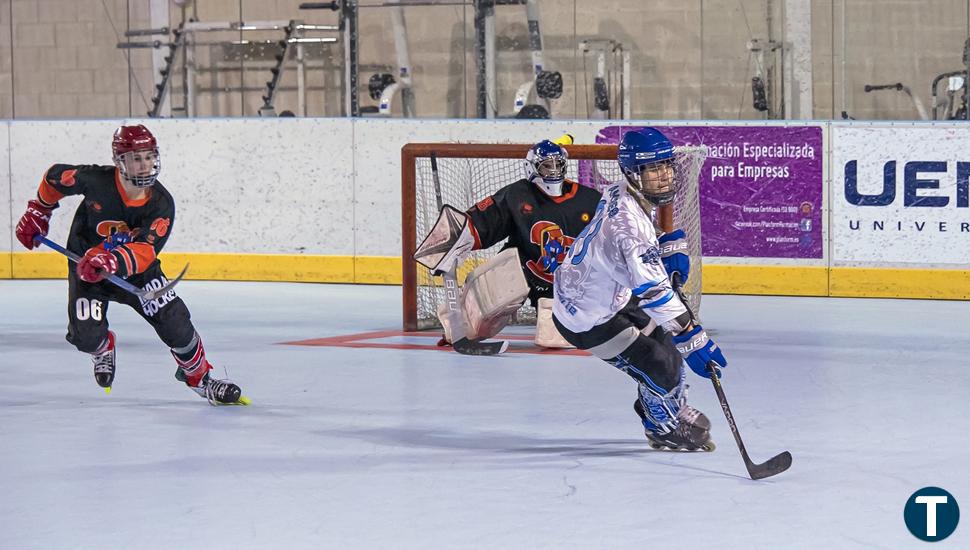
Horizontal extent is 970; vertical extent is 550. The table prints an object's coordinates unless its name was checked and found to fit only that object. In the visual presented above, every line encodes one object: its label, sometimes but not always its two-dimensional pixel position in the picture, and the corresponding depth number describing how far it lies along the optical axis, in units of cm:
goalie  1492
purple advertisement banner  1955
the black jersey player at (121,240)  1117
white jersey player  873
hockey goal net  1662
